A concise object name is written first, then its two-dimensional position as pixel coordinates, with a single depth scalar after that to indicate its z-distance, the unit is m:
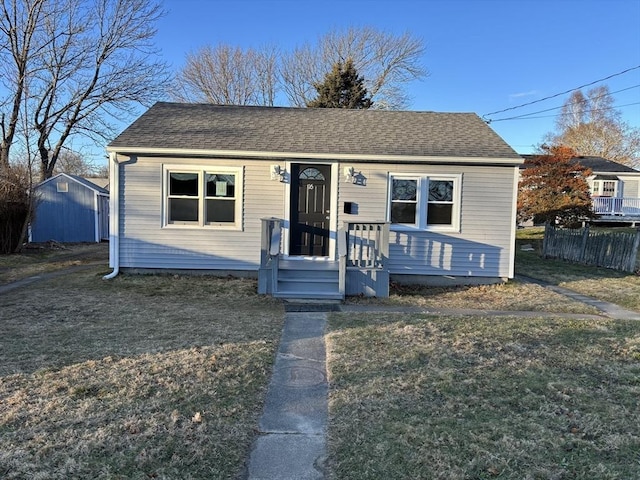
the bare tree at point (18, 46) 19.14
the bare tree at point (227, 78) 31.77
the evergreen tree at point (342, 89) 26.06
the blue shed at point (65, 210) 20.50
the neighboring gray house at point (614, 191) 26.02
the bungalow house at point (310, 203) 9.45
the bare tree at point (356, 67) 30.75
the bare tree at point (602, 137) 39.44
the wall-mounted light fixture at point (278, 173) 9.42
